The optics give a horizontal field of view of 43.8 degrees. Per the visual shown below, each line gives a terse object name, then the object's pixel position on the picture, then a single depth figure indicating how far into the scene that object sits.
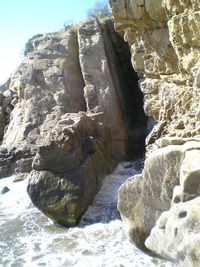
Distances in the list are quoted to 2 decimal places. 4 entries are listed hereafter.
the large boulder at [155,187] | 3.21
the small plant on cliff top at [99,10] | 11.70
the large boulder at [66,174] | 5.40
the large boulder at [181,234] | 2.68
